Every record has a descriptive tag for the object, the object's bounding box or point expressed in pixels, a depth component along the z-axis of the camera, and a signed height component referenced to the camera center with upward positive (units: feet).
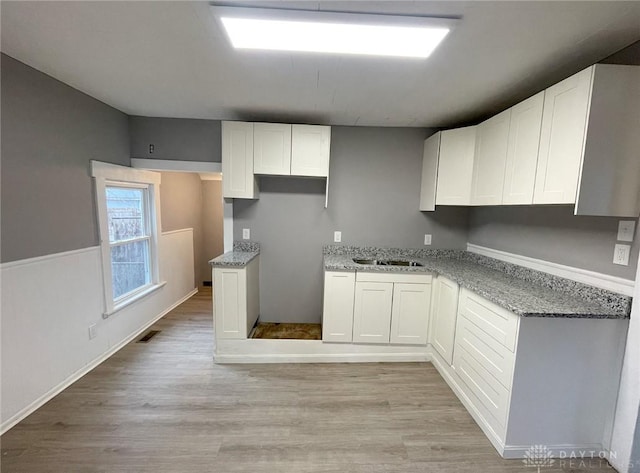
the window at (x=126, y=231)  8.19 -0.88
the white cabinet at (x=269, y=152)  8.43 +1.97
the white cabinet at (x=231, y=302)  7.98 -2.84
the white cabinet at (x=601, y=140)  4.60 +1.50
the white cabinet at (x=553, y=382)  5.02 -3.19
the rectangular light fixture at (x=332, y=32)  4.17 +3.14
